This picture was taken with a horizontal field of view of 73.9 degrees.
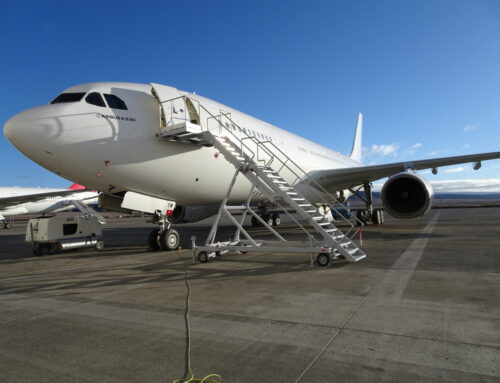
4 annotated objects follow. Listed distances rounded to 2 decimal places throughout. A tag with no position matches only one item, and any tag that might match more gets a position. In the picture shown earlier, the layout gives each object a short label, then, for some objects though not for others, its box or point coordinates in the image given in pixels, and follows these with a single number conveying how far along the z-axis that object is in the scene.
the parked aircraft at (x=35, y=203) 21.78
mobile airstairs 6.50
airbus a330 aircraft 6.59
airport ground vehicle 10.20
